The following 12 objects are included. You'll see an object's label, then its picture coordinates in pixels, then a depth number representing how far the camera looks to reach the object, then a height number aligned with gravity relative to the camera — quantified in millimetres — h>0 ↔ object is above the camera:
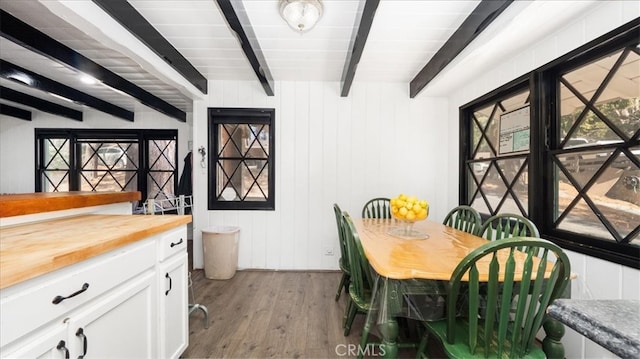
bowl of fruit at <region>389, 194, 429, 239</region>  1818 -252
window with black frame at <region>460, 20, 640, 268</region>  1403 +159
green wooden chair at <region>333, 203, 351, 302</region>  1943 -532
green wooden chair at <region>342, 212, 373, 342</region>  1462 -580
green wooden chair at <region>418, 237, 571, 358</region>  1017 -508
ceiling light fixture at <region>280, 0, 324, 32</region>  1558 +1000
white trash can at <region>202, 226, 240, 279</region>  2812 -832
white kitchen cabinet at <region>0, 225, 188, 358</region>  733 -477
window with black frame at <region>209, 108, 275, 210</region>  3117 +176
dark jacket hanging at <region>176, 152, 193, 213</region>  4125 -73
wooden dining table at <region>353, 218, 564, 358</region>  1188 -442
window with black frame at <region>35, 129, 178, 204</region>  4492 +257
